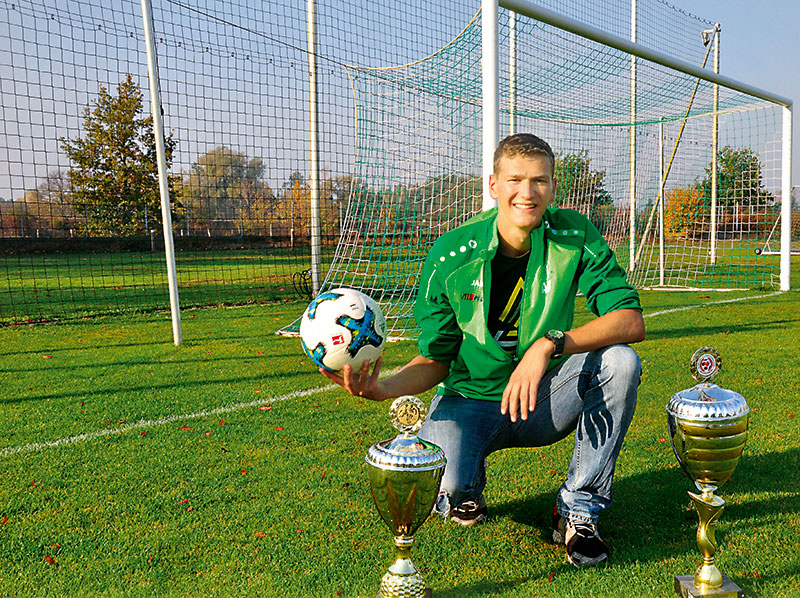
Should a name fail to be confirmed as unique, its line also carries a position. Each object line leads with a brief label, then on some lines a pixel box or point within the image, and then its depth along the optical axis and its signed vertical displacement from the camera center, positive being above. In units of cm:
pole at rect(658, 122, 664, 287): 1258 +49
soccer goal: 711 +118
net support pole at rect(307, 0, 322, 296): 959 +114
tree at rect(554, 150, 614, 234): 1091 +64
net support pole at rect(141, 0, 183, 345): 634 +112
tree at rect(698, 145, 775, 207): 1331 +88
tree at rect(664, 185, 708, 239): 1425 +23
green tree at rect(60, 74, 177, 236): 2458 +306
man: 236 -43
